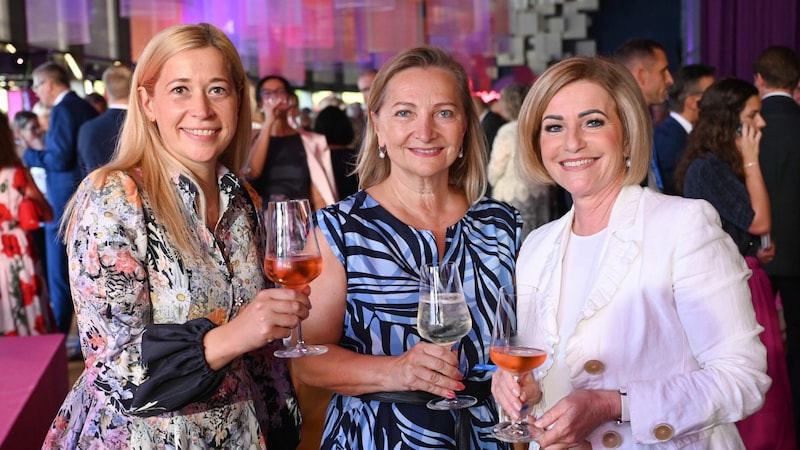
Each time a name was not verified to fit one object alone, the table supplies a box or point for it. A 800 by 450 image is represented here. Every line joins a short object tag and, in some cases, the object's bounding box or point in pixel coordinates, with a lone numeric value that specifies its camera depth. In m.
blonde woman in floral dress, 1.62
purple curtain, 9.12
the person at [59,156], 5.75
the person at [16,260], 4.91
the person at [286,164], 5.25
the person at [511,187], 6.14
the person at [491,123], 6.92
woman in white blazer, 1.61
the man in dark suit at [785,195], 4.51
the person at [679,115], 4.92
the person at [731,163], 3.98
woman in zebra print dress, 1.98
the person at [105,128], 5.11
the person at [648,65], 4.65
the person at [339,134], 5.79
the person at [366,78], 6.72
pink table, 2.34
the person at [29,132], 7.17
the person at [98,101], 8.48
